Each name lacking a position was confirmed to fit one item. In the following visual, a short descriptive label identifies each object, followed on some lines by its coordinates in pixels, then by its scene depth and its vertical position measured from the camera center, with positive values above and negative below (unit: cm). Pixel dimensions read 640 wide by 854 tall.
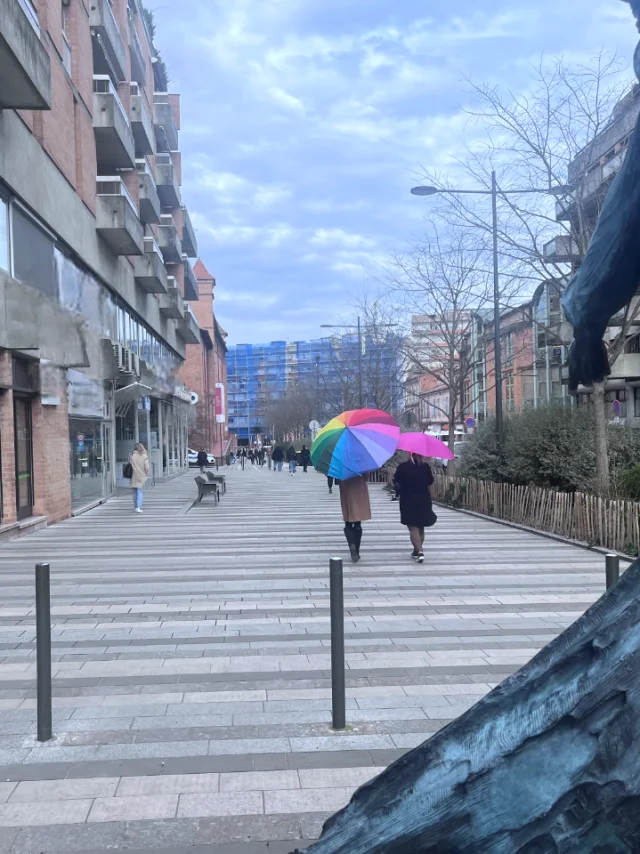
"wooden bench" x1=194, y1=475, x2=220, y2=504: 2138 -103
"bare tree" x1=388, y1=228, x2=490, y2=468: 2403 +344
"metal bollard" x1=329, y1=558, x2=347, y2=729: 466 -106
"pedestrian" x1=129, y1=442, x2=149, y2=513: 1919 -39
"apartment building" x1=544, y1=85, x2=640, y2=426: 1373 +446
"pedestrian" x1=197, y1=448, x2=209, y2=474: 3906 -42
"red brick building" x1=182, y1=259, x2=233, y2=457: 6462 +674
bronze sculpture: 135 -58
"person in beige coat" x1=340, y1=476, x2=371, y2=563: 1070 -75
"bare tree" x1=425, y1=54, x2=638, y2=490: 1426 +417
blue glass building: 3531 +462
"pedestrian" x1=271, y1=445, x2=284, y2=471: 4306 -43
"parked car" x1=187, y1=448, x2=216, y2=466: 5940 -54
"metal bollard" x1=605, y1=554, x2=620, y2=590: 453 -73
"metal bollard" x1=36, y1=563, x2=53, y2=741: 438 -99
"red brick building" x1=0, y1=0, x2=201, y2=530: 1390 +467
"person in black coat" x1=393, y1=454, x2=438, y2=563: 1101 -74
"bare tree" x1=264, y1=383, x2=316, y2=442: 7019 +314
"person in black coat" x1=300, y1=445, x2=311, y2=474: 4039 -56
